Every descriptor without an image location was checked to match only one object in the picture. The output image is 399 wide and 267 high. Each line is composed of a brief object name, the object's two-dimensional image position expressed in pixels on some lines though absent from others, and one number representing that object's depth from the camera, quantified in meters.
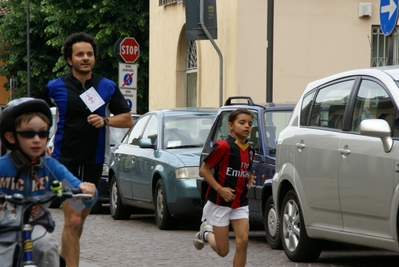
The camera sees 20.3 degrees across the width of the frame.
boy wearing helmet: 5.20
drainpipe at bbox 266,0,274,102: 19.53
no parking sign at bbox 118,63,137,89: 23.52
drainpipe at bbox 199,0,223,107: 25.31
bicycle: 5.04
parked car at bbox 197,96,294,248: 11.93
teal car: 14.23
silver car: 8.67
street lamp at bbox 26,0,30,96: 47.01
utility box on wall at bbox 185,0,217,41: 26.14
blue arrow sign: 12.26
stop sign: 23.91
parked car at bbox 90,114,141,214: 18.03
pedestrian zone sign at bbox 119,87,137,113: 23.31
